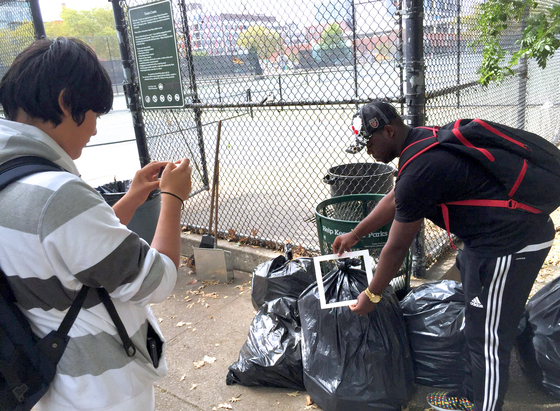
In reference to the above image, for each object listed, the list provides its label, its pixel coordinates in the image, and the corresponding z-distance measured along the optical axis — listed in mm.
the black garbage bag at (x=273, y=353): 2613
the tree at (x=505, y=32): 2956
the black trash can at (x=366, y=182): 3312
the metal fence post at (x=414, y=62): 2854
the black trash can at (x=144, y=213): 4102
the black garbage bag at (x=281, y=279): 3156
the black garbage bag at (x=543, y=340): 2271
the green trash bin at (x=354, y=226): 2641
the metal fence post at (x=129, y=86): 4633
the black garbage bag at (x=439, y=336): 2428
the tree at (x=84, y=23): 47094
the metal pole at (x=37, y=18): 4766
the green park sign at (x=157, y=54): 4379
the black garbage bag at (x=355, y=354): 2295
